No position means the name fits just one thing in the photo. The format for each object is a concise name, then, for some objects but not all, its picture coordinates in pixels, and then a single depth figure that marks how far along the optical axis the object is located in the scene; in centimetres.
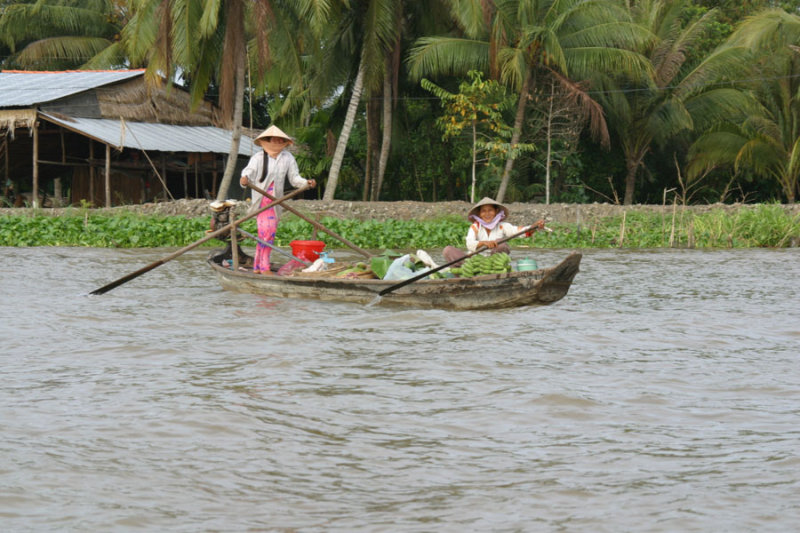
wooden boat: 1546
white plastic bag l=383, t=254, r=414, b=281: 1691
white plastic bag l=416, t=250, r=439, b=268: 1723
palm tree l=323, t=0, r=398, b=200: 3562
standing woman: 1806
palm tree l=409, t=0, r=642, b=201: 3566
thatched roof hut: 3850
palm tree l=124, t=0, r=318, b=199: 3241
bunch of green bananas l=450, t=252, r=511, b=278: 1608
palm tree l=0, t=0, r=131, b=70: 4750
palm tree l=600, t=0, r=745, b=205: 4047
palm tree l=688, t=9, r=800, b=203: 3953
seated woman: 1678
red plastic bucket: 1887
